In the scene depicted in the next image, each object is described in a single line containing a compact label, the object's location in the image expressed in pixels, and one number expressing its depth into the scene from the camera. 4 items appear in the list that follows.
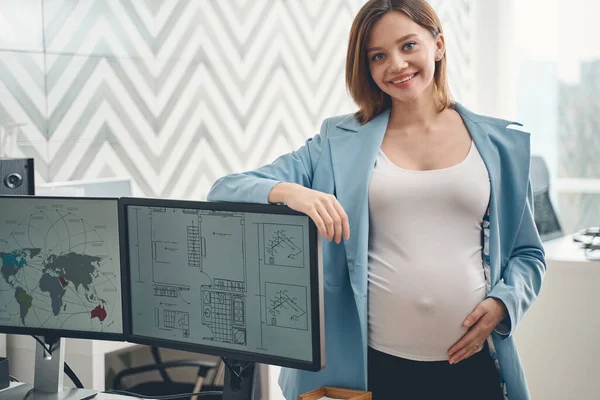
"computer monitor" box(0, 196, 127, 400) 1.48
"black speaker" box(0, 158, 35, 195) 1.83
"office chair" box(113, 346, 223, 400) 2.34
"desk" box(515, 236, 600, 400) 2.91
